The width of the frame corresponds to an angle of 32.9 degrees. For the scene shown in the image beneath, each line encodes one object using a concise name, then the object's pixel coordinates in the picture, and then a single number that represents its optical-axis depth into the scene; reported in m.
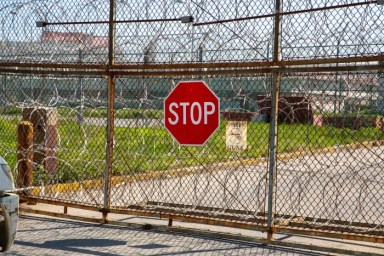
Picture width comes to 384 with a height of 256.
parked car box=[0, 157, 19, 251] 5.81
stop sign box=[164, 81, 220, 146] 7.43
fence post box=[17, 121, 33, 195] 9.06
